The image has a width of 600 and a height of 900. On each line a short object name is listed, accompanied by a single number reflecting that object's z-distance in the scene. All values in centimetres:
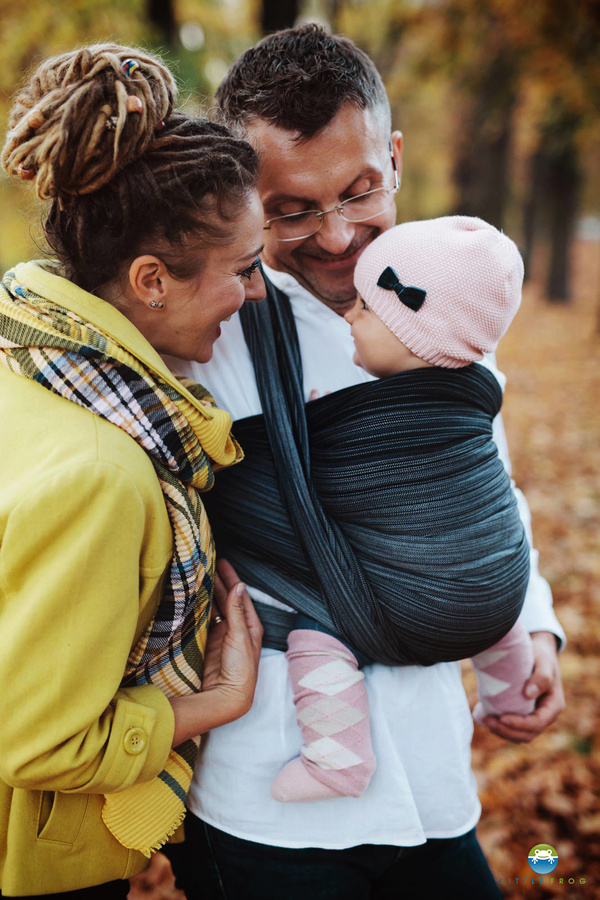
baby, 153
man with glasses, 157
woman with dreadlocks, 116
